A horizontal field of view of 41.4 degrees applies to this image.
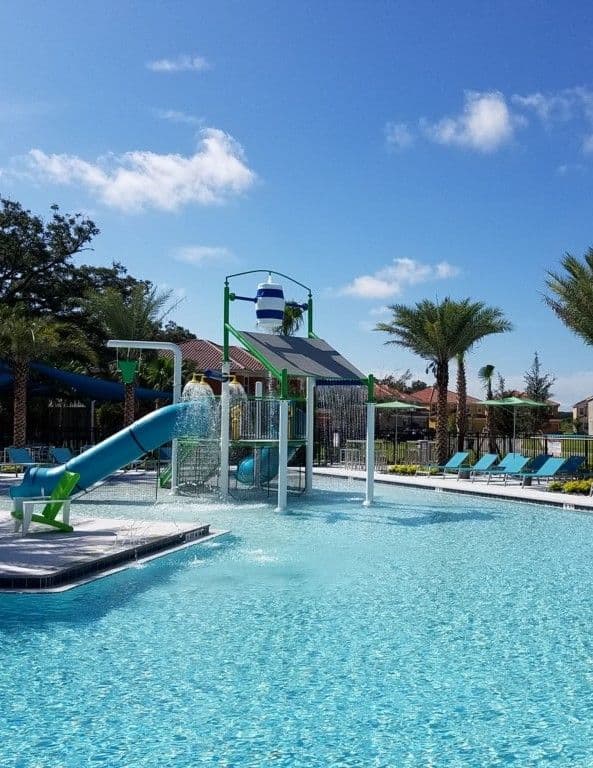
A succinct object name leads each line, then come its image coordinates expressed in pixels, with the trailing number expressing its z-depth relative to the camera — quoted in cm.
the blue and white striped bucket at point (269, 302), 1820
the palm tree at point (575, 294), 2161
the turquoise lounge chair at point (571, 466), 2111
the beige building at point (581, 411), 7506
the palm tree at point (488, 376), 4584
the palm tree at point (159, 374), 3253
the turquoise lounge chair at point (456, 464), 2370
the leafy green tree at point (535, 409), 4769
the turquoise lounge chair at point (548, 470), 2091
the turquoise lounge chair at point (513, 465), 2194
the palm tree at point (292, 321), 4284
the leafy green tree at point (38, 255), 3775
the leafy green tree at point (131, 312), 3127
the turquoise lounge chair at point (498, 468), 2264
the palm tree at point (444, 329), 2727
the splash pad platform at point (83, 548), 880
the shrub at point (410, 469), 2584
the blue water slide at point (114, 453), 1440
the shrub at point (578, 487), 1928
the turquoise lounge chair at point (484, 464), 2319
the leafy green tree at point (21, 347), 2555
